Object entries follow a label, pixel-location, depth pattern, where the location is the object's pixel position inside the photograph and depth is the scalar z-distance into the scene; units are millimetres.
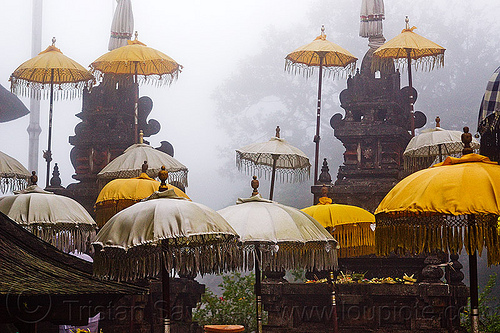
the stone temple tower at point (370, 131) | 21156
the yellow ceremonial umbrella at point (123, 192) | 16300
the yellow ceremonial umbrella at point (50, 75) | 22750
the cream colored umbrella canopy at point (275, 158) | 19391
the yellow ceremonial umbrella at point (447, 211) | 9070
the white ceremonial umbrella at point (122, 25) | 26656
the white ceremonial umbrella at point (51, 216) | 13773
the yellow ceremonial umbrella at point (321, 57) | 22953
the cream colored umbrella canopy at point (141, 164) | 19203
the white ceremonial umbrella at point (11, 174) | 19281
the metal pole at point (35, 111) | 32906
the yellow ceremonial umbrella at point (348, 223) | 15523
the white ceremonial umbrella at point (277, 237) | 11391
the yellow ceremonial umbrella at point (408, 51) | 21328
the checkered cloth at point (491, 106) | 10344
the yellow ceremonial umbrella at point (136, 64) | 21781
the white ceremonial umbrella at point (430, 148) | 19156
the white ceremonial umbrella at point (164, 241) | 9016
